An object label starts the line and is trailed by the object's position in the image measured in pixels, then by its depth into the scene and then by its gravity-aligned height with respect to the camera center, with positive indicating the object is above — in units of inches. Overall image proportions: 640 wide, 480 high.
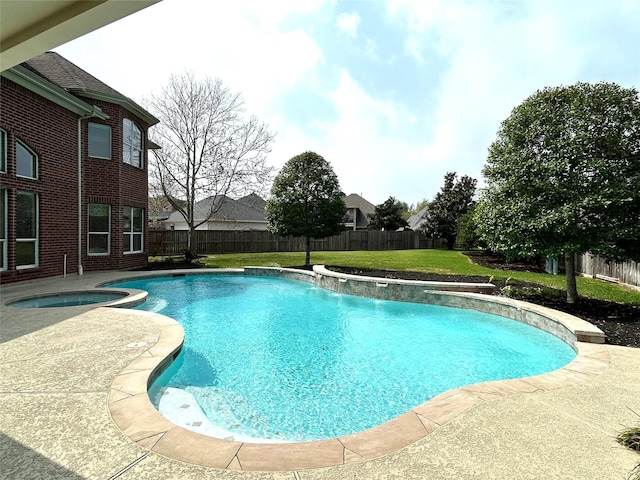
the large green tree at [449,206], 1200.8 +120.0
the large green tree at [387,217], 1413.6 +93.3
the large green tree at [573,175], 269.1 +54.2
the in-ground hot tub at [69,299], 317.1 -59.8
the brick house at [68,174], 362.9 +83.8
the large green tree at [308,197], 622.2 +76.8
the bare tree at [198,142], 736.3 +210.5
